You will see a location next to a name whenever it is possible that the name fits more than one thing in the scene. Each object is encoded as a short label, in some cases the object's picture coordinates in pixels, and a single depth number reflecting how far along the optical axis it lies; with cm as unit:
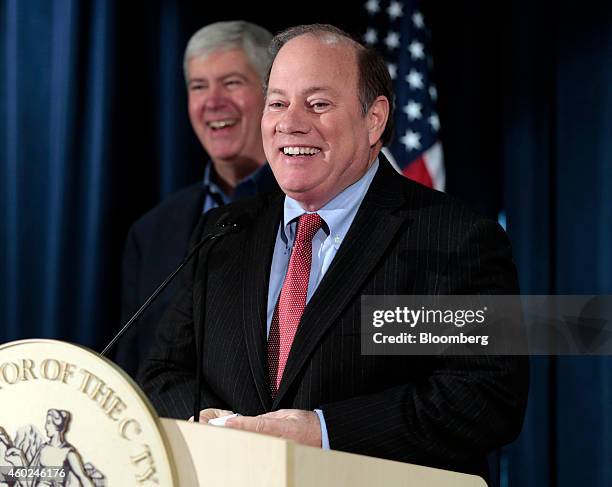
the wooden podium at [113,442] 300
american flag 433
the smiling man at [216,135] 418
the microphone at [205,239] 326
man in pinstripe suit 335
